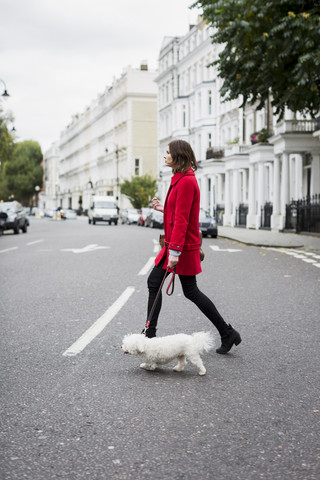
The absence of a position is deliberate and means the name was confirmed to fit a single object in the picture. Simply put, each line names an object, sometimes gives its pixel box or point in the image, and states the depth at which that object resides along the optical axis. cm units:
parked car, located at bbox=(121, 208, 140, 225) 5780
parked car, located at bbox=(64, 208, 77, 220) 8675
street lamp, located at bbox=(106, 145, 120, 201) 8581
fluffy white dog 503
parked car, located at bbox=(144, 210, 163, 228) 4385
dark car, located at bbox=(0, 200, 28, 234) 3278
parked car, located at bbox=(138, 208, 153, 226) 5104
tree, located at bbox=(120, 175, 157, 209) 6681
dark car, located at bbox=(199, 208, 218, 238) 2975
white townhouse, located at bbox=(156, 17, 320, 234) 3272
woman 527
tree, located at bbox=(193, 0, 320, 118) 1580
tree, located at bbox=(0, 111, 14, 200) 4656
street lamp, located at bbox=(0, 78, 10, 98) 3694
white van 5464
